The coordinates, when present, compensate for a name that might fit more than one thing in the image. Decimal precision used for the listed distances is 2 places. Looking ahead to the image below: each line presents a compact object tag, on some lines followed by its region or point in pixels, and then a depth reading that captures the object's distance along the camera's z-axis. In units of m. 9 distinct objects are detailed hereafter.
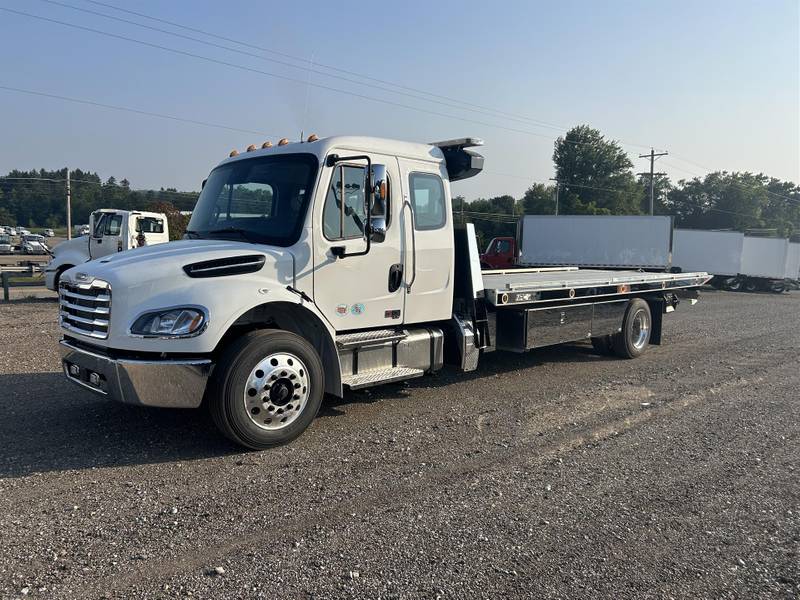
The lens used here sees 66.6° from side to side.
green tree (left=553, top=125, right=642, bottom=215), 85.94
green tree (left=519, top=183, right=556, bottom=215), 75.69
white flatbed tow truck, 4.75
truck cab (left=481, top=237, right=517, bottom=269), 27.88
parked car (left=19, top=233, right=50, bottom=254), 52.46
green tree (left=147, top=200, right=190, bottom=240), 24.52
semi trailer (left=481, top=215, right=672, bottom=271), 25.88
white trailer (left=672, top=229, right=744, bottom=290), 29.77
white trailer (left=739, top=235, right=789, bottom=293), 30.62
